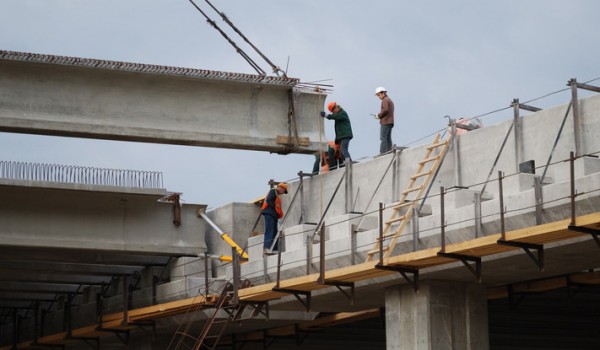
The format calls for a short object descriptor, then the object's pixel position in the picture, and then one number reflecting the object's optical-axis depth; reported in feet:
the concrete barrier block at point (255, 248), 91.61
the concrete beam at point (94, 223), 91.15
